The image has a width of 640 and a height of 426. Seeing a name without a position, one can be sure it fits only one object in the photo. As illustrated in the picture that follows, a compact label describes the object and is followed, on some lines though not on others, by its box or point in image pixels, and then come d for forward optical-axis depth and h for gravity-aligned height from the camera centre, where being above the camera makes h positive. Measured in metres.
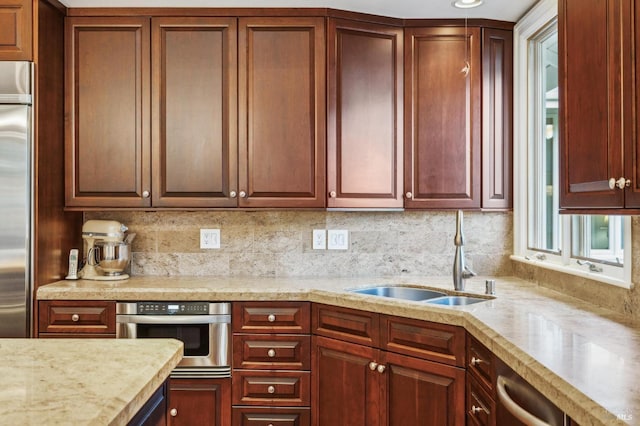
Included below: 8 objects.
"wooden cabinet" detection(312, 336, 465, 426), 2.09 -0.74
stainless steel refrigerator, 2.54 +0.11
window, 2.44 +0.29
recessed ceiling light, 2.69 +1.10
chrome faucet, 2.53 -0.24
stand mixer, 2.88 -0.17
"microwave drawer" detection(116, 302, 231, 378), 2.55 -0.54
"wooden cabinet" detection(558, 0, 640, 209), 1.45 +0.35
